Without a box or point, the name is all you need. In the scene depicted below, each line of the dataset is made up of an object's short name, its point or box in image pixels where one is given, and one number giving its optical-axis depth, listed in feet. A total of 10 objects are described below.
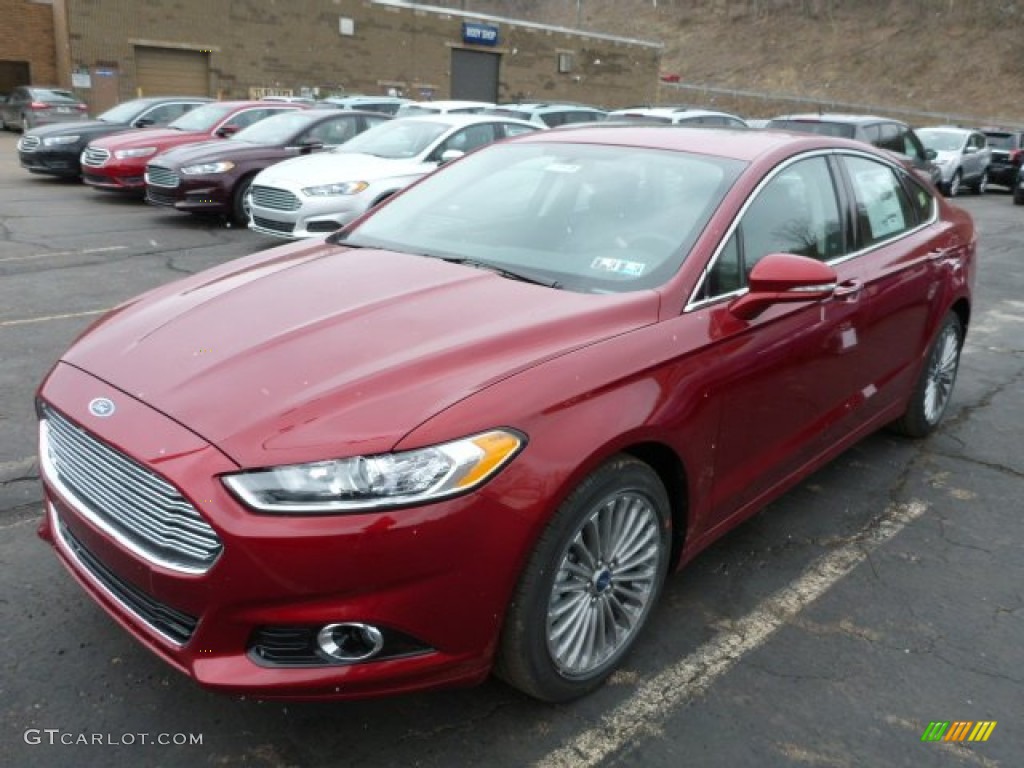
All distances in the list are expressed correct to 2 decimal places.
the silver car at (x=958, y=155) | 64.18
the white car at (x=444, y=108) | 53.62
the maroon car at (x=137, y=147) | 42.60
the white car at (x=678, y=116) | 53.88
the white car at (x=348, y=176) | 31.27
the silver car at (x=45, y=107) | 79.41
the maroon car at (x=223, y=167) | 37.09
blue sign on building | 126.21
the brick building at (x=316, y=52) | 99.04
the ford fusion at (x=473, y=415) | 7.12
